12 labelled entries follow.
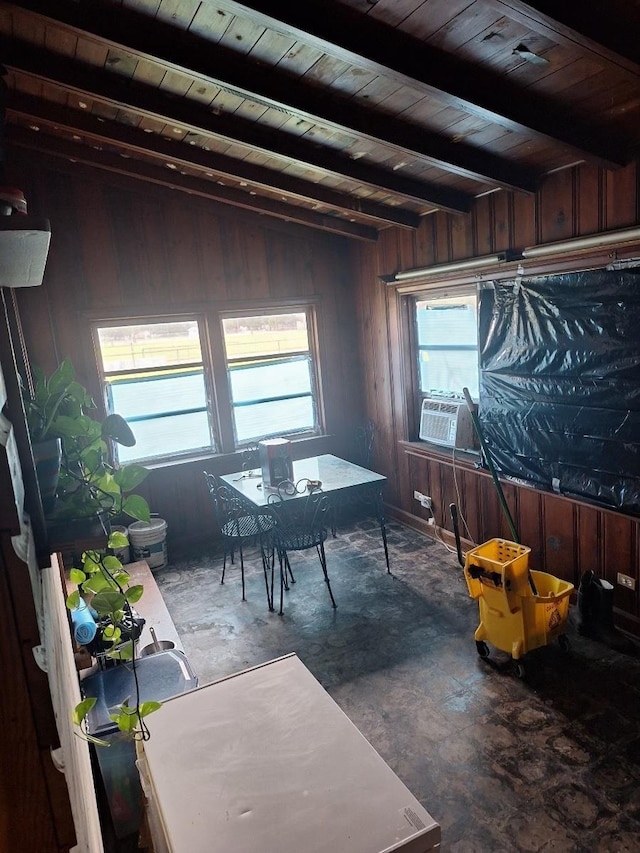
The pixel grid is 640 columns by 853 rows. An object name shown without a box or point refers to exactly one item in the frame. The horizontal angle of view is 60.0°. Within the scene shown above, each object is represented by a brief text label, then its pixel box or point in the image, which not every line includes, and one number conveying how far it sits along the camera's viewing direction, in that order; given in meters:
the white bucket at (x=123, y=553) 4.35
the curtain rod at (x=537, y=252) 2.89
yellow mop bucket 2.84
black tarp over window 2.99
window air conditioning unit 4.27
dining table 3.84
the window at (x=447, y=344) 4.24
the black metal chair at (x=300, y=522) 3.72
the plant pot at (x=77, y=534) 1.21
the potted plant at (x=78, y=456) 1.42
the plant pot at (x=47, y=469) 1.36
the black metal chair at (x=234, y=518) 3.99
